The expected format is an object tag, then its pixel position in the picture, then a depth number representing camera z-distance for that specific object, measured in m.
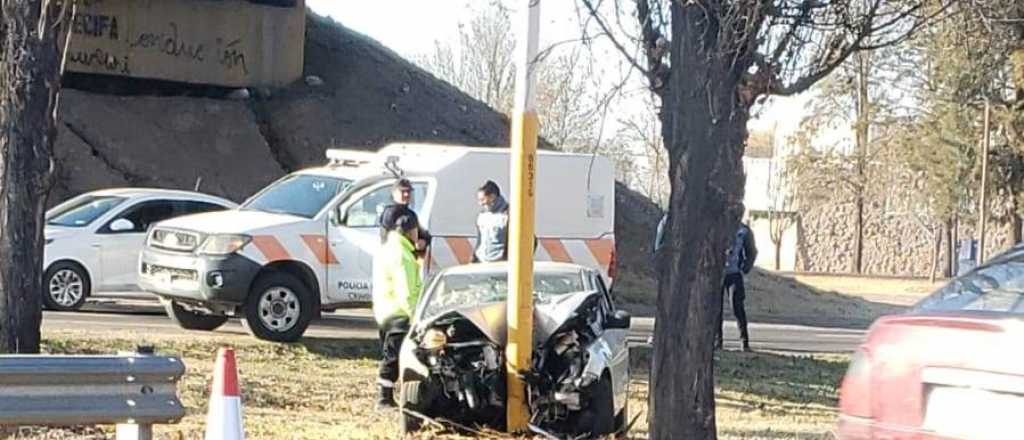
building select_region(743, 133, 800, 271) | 66.38
